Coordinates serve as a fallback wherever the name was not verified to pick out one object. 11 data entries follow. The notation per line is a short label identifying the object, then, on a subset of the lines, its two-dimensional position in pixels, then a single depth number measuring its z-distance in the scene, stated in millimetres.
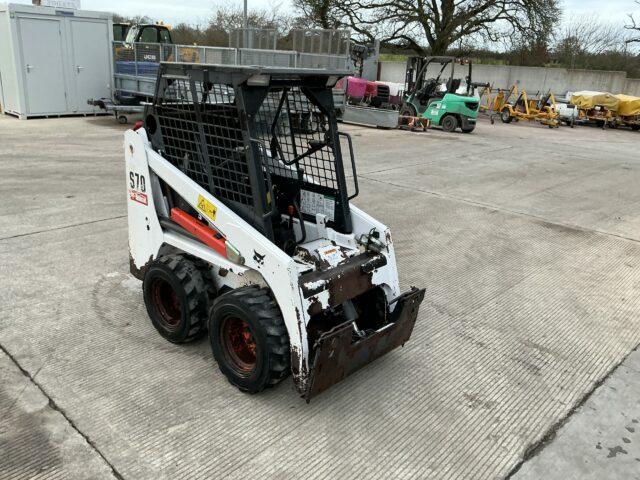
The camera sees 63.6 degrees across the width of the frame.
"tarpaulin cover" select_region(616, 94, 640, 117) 20766
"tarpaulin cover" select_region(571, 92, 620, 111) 21312
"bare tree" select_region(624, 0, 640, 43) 31578
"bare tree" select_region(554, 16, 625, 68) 30708
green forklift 16516
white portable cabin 12648
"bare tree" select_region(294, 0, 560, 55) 24078
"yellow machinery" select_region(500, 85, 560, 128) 20383
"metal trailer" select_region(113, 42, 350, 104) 13609
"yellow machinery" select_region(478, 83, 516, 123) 21656
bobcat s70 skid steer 2934
